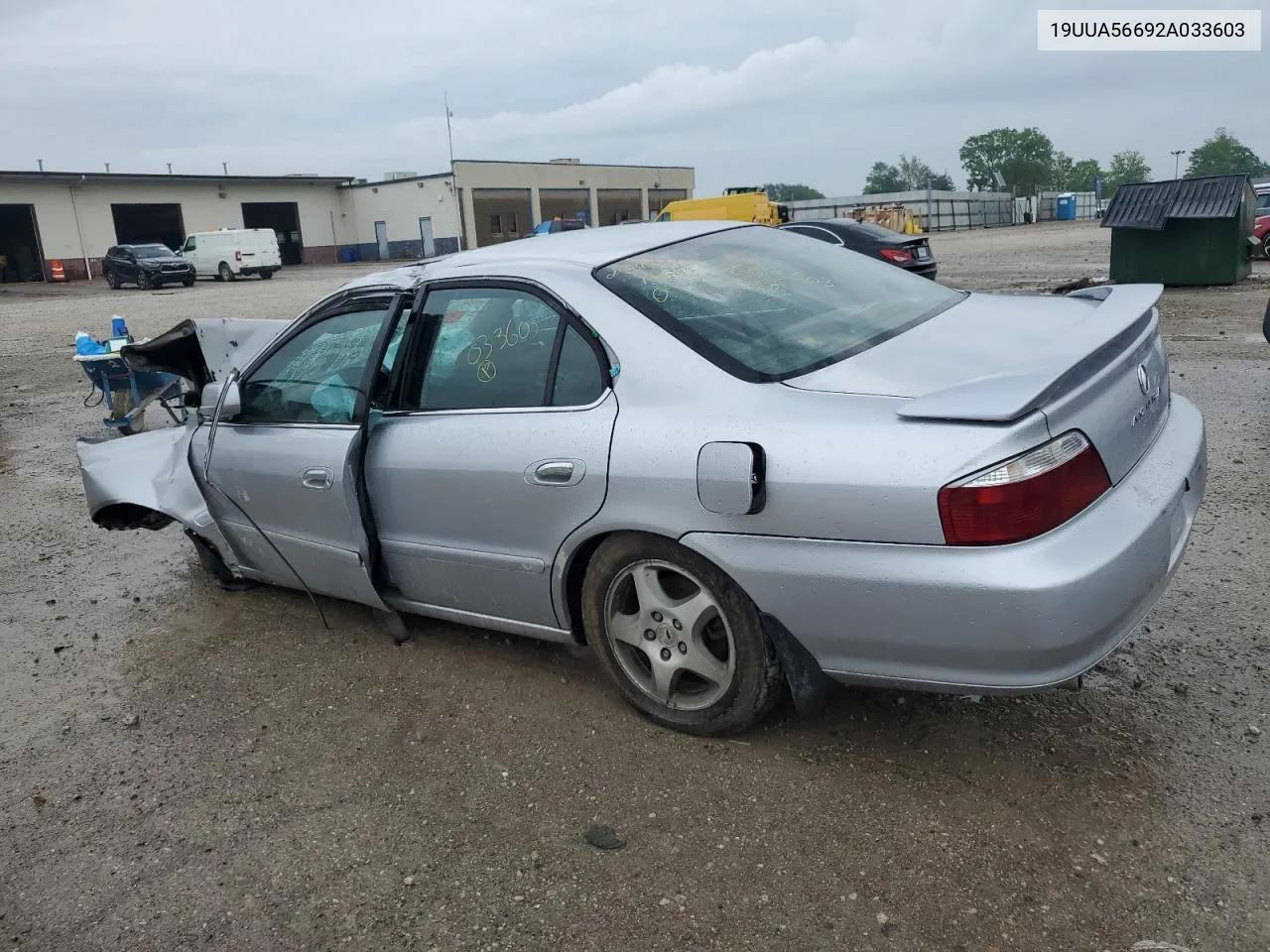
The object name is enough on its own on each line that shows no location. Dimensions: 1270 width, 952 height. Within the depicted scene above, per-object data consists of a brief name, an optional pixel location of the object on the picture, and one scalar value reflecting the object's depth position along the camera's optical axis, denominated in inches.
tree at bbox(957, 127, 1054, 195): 4726.9
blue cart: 316.8
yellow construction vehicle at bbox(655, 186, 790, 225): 1071.6
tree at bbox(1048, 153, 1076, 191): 4945.9
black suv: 1376.7
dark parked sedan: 572.7
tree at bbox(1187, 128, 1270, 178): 5098.4
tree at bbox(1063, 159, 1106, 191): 5124.0
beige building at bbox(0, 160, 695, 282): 1759.4
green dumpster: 556.4
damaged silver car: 96.9
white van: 1445.6
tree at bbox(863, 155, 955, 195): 5516.7
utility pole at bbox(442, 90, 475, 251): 1974.7
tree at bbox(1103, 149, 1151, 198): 5275.6
